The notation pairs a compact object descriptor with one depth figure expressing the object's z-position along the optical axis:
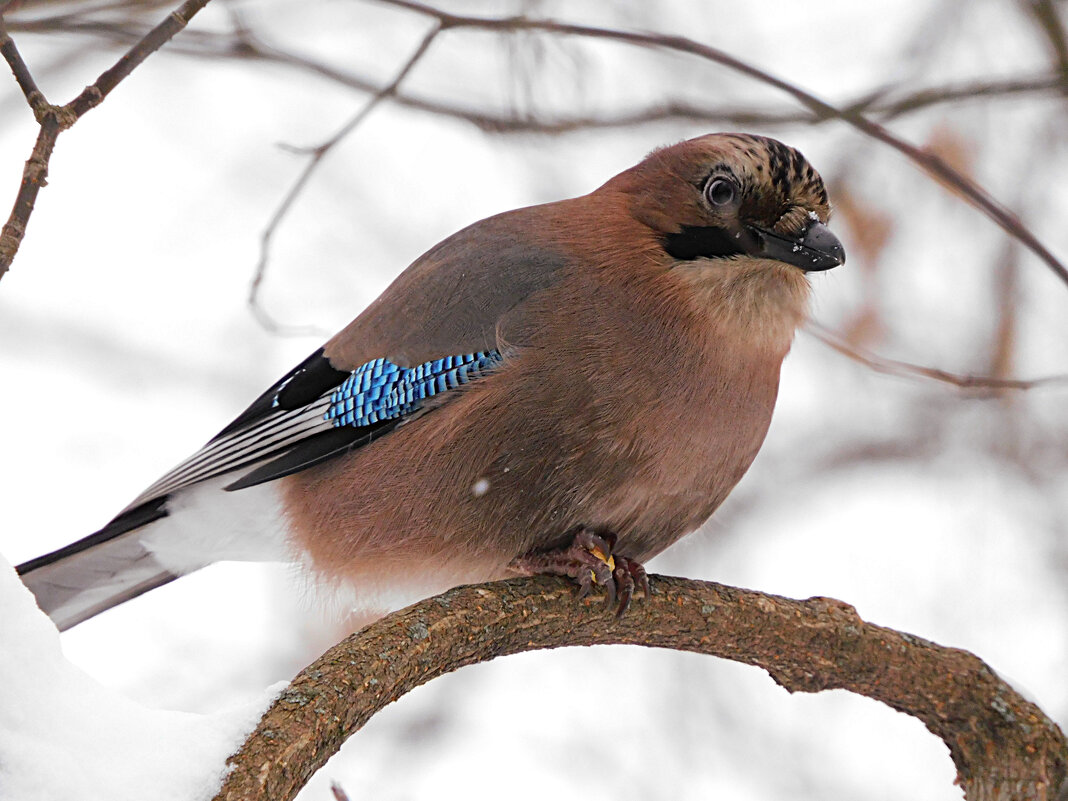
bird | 5.65
